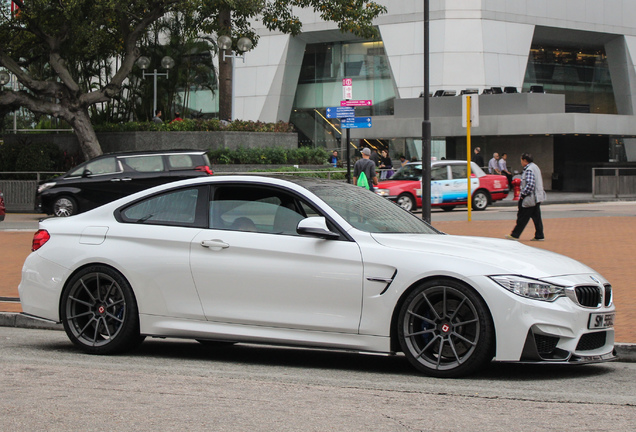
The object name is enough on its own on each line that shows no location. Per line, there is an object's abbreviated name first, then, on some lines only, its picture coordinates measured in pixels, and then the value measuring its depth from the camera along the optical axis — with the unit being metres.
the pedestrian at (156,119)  33.88
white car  6.54
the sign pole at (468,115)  21.58
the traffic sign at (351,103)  24.77
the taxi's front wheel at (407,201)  29.69
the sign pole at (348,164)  24.10
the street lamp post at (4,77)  36.40
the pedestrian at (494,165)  37.29
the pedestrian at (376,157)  35.86
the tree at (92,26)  30.20
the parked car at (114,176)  23.94
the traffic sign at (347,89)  24.84
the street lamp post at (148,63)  36.78
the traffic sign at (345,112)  24.88
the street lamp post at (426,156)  18.31
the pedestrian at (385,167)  34.00
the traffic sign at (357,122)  25.06
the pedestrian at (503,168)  37.94
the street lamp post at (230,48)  30.83
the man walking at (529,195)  18.31
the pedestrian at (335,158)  36.44
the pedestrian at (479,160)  36.69
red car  29.73
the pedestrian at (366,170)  24.27
